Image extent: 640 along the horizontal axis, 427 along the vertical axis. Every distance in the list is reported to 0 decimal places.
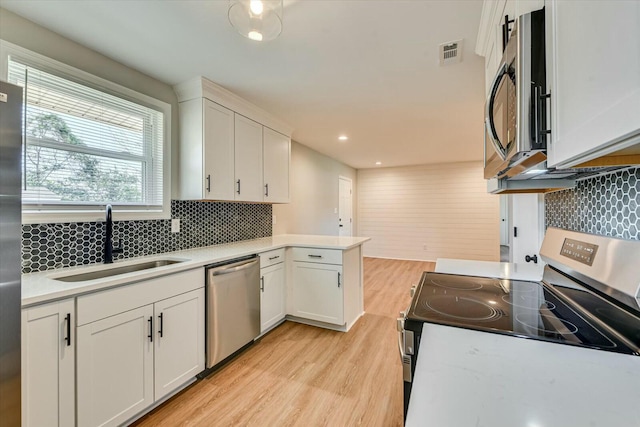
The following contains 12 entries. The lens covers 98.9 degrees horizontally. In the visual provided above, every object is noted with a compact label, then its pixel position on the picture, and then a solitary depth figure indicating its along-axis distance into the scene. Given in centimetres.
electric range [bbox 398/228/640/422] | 79
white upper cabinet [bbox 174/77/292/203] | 239
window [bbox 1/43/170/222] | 164
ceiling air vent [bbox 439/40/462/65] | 185
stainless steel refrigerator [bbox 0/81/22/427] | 100
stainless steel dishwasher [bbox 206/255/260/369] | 205
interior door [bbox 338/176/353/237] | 628
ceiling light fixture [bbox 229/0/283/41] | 131
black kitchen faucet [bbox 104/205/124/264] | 187
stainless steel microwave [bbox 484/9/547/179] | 75
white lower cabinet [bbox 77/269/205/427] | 138
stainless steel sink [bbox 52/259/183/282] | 165
